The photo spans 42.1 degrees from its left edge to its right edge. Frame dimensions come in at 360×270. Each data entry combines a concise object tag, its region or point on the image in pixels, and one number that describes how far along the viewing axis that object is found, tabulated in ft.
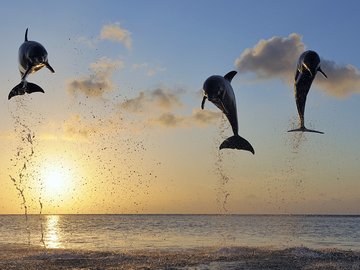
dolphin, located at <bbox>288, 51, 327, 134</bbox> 45.03
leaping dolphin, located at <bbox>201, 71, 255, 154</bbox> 45.80
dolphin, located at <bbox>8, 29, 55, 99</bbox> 48.65
